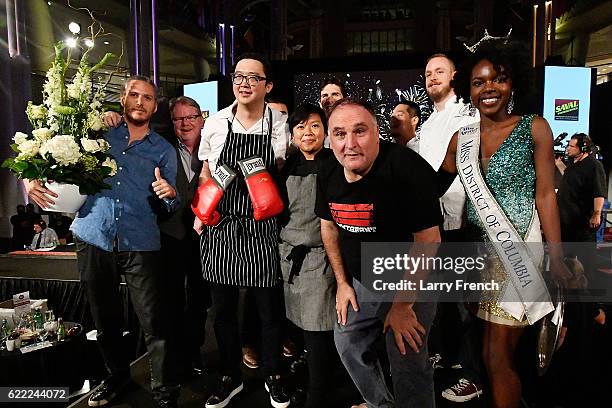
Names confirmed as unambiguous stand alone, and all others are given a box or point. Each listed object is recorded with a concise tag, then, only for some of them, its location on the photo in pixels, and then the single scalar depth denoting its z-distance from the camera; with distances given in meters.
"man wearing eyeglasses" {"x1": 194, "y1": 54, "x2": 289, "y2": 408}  2.21
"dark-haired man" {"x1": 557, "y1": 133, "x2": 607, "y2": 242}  4.90
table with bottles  2.74
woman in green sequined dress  1.67
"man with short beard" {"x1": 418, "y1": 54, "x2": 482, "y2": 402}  2.23
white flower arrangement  1.99
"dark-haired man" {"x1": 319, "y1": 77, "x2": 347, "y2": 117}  2.95
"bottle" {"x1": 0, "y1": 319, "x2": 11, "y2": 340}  2.91
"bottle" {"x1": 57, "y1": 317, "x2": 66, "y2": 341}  2.99
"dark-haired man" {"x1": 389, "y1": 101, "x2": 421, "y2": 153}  2.97
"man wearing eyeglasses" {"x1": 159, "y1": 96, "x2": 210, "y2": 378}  2.54
